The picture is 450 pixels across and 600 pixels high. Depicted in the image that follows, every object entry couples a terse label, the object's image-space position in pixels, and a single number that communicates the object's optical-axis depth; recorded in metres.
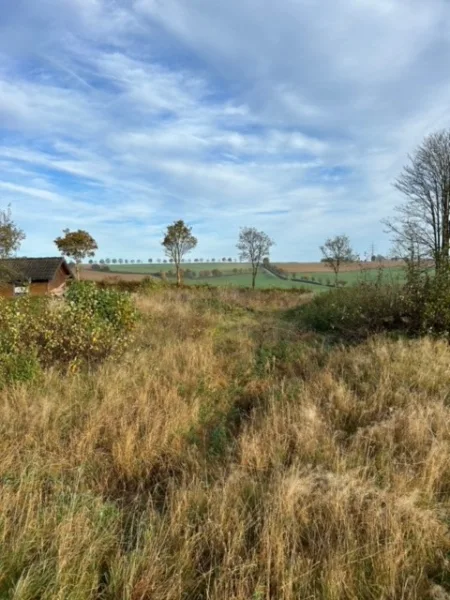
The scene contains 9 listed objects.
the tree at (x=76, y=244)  39.38
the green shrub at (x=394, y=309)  7.71
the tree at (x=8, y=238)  25.30
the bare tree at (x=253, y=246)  43.34
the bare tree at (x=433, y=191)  23.42
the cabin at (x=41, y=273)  32.22
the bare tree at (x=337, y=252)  40.81
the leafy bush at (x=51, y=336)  5.36
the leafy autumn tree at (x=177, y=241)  39.56
